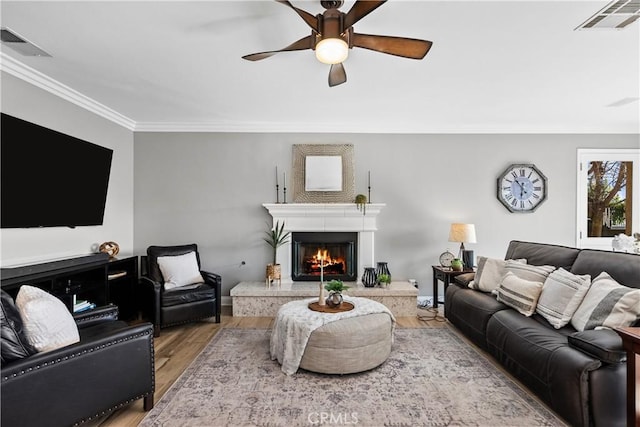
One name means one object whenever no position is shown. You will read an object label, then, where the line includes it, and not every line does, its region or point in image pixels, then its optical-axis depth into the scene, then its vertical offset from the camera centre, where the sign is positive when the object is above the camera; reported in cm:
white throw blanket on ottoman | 280 -92
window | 506 +33
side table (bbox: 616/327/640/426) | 180 -82
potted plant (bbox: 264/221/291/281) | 482 -33
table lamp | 452 -27
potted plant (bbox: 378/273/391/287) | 452 -84
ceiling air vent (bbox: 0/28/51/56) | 251 +128
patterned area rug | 222 -129
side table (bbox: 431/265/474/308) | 434 -77
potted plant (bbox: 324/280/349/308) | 317 -73
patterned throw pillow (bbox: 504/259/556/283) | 306 -50
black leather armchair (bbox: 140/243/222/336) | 382 -95
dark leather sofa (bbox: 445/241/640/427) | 199 -90
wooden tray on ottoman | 309 -84
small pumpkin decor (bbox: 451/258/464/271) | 443 -63
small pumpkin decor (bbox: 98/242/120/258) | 407 -41
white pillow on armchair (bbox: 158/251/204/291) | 411 -69
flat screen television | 283 +33
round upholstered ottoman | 275 -106
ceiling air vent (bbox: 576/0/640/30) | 217 +131
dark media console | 270 -64
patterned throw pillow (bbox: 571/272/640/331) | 222 -60
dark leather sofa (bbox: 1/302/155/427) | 173 -92
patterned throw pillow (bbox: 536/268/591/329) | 259 -62
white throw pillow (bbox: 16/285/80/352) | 190 -61
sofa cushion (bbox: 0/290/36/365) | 176 -63
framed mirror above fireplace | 492 +58
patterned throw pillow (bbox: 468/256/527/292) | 353 -60
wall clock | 502 +39
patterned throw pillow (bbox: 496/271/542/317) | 291 -67
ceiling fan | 197 +105
